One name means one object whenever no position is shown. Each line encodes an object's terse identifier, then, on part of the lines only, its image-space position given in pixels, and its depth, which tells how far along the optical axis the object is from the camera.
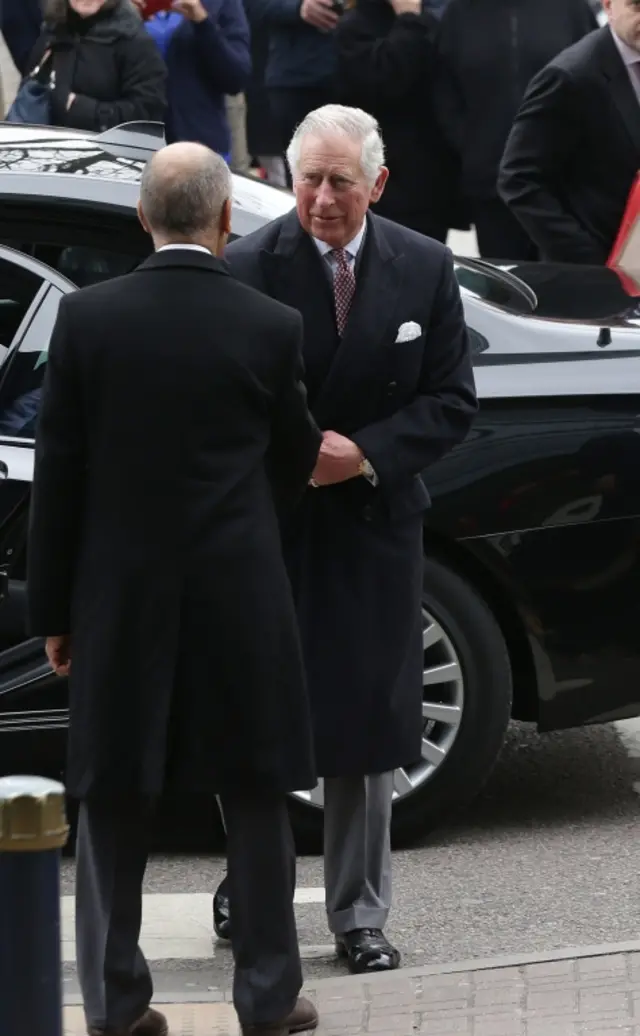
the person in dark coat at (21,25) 20.02
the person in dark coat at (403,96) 17.58
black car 10.59
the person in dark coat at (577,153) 14.55
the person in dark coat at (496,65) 17.11
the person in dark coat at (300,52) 18.84
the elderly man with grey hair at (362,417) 8.82
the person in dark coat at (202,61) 18.77
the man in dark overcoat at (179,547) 7.57
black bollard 5.69
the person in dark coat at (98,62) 17.61
